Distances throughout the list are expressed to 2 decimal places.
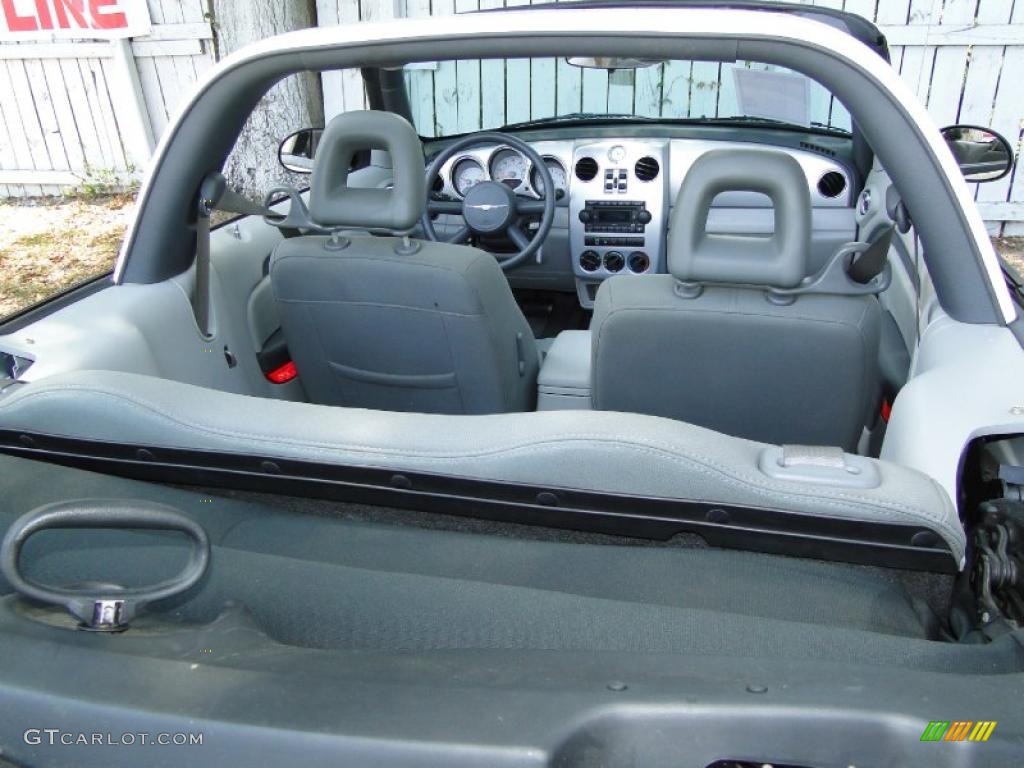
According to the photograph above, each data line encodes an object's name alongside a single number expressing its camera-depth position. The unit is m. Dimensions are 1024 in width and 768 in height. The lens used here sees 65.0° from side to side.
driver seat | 2.01
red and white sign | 6.52
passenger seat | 1.66
